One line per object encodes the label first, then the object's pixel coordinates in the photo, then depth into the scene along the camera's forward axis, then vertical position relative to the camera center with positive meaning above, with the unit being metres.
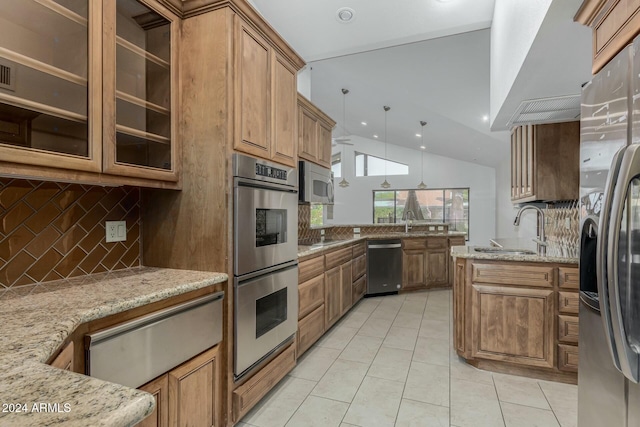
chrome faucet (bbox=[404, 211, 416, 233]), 5.42 -0.23
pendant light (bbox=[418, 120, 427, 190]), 7.70 +1.38
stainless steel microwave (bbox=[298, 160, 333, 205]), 3.18 +0.31
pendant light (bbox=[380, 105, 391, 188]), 6.34 +2.04
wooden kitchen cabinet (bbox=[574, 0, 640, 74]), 1.06 +0.68
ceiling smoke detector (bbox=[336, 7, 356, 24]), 2.70 +1.68
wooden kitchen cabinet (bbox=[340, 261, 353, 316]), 3.54 -0.83
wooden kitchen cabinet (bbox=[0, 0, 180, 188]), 1.18 +0.52
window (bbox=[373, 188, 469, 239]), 9.60 +0.23
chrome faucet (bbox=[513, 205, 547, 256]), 2.70 -0.21
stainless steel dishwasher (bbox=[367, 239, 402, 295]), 4.58 -0.76
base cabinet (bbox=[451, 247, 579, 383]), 2.31 -0.75
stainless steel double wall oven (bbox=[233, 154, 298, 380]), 1.79 -0.29
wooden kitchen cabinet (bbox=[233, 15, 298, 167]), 1.84 +0.73
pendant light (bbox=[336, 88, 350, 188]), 5.84 +2.22
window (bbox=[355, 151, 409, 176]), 10.29 +1.51
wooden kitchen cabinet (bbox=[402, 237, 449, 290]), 4.83 -0.75
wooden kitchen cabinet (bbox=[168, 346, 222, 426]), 1.41 -0.83
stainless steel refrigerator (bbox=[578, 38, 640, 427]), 0.98 -0.10
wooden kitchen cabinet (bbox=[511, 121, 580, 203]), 3.13 +0.51
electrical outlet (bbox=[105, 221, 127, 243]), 1.77 -0.10
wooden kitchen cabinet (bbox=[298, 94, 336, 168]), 3.16 +0.84
